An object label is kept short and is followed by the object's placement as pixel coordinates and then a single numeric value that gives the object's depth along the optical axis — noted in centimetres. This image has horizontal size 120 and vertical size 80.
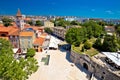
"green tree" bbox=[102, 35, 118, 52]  1950
